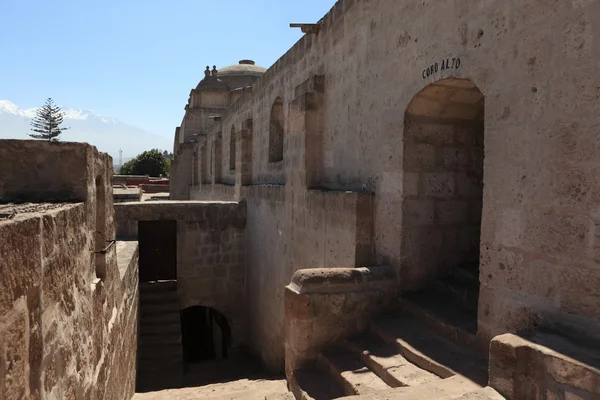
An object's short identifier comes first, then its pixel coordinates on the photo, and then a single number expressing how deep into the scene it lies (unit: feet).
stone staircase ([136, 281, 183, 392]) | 24.91
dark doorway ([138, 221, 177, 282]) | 46.42
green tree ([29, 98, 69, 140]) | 147.02
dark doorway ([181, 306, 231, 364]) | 38.40
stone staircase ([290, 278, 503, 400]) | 10.14
